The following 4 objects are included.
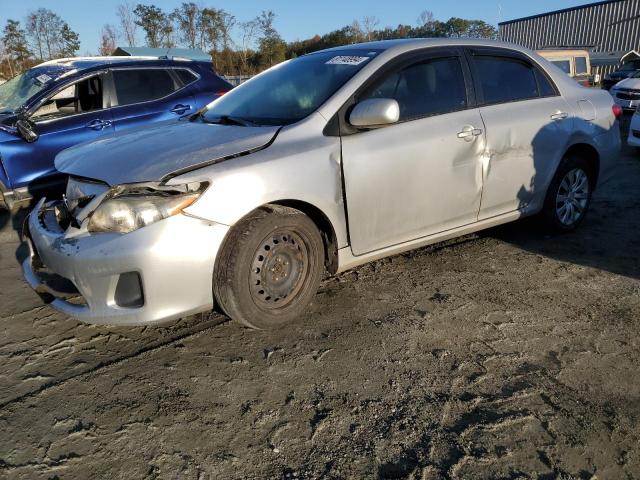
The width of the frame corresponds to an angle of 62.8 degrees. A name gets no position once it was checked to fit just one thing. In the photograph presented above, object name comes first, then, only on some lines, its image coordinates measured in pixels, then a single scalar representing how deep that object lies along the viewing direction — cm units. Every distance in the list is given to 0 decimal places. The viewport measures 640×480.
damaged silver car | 265
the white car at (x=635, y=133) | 777
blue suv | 527
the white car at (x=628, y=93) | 1336
